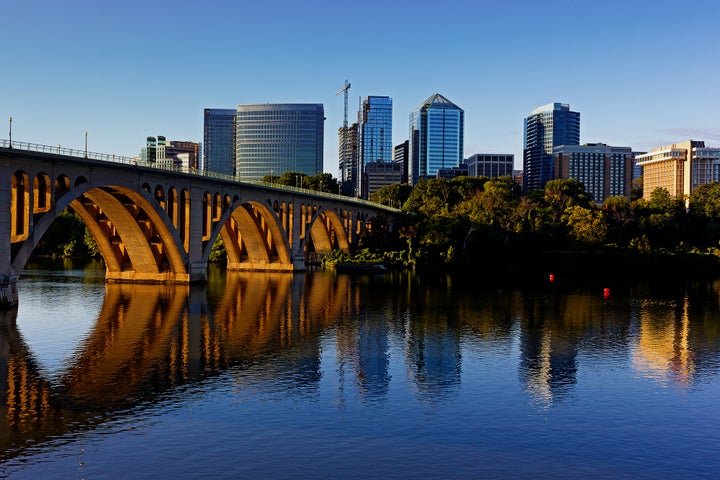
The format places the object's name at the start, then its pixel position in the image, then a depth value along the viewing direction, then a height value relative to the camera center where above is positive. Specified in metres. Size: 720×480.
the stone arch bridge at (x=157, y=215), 57.16 +3.24
